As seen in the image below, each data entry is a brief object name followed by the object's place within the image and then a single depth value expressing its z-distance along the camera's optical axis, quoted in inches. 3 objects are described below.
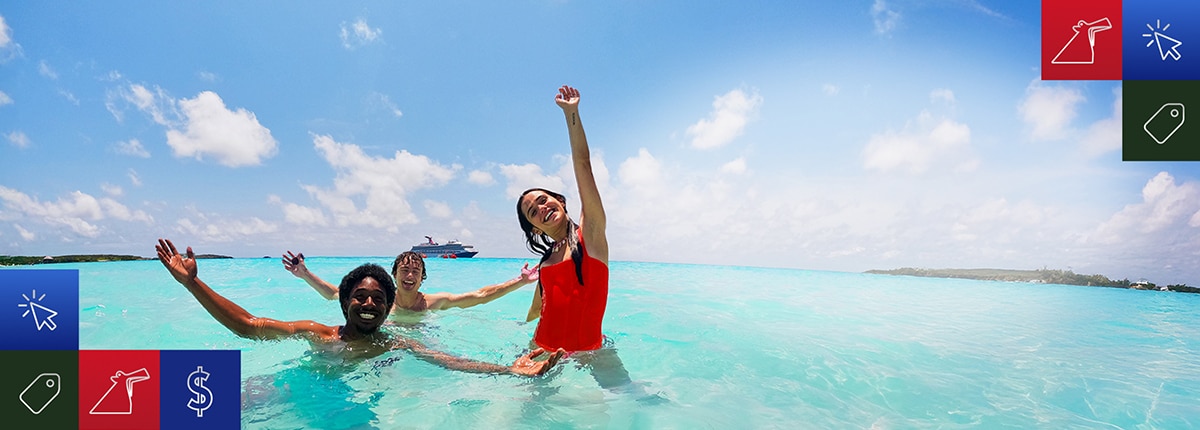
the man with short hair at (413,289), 268.7
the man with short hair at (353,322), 128.8
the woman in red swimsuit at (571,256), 134.2
